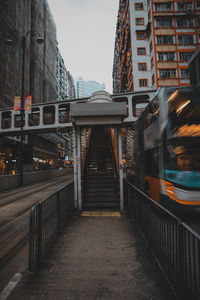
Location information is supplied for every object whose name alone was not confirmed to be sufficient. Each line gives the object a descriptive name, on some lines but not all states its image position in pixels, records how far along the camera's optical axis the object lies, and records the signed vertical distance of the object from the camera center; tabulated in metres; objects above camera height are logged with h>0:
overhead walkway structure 7.02 +0.43
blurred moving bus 5.26 +0.42
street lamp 15.02 +0.20
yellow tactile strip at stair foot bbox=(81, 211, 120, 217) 6.65 -1.97
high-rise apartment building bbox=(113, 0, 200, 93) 31.77 +22.05
